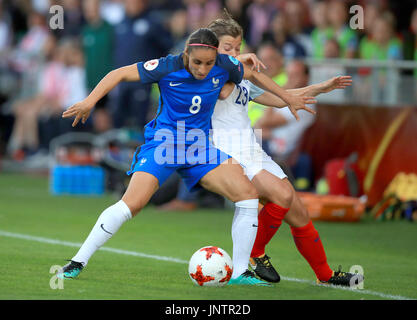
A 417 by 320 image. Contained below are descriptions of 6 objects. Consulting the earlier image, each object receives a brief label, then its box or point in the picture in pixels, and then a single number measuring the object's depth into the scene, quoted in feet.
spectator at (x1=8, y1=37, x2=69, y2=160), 61.36
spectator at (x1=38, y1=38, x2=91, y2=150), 60.44
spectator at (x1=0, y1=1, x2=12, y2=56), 67.26
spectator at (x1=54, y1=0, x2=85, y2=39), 63.82
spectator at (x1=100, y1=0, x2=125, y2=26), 61.82
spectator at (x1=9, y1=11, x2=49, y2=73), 63.62
